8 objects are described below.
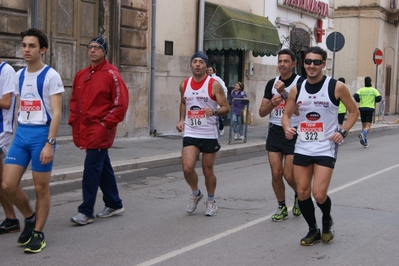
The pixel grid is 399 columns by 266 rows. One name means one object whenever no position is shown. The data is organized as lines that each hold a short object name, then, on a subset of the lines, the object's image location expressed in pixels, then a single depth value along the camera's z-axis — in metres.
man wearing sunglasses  5.98
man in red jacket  6.84
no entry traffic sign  25.88
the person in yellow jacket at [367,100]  17.02
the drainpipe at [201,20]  18.34
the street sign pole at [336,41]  20.39
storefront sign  23.42
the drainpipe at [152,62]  16.67
